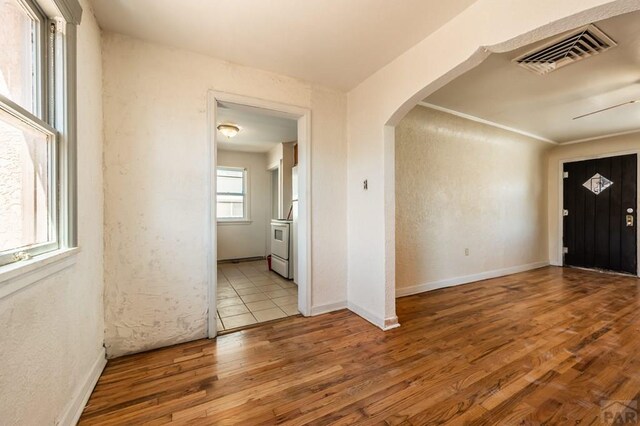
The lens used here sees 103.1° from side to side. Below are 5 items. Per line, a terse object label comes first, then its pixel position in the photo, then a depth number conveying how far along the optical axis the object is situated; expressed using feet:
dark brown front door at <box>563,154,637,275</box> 14.49
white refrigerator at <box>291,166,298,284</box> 12.05
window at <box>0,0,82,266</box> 3.32
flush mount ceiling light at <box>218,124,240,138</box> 13.12
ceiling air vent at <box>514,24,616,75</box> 6.22
